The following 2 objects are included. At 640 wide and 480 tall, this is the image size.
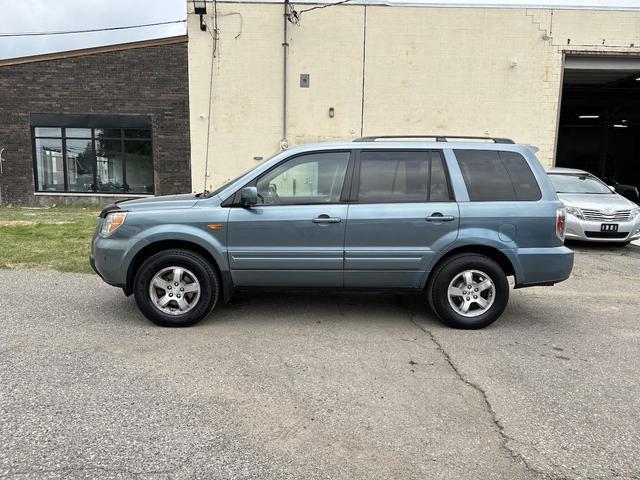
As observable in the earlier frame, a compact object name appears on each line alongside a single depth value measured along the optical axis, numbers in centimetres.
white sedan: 1010
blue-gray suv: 492
